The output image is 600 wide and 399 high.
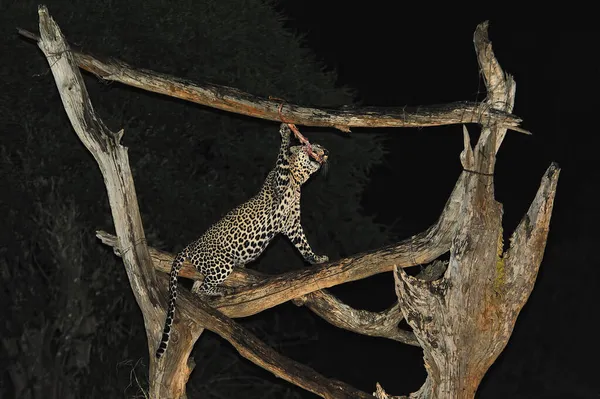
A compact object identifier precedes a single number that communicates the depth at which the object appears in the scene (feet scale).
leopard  43.60
